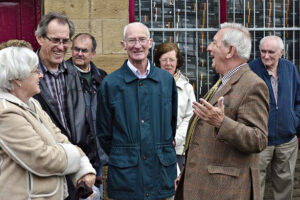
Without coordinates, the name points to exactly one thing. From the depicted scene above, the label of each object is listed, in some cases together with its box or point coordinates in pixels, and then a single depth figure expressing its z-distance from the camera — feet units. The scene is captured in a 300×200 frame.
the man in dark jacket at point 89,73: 18.49
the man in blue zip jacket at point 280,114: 22.08
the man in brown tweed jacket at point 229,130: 13.10
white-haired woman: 11.43
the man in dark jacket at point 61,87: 15.24
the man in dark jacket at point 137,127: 15.40
